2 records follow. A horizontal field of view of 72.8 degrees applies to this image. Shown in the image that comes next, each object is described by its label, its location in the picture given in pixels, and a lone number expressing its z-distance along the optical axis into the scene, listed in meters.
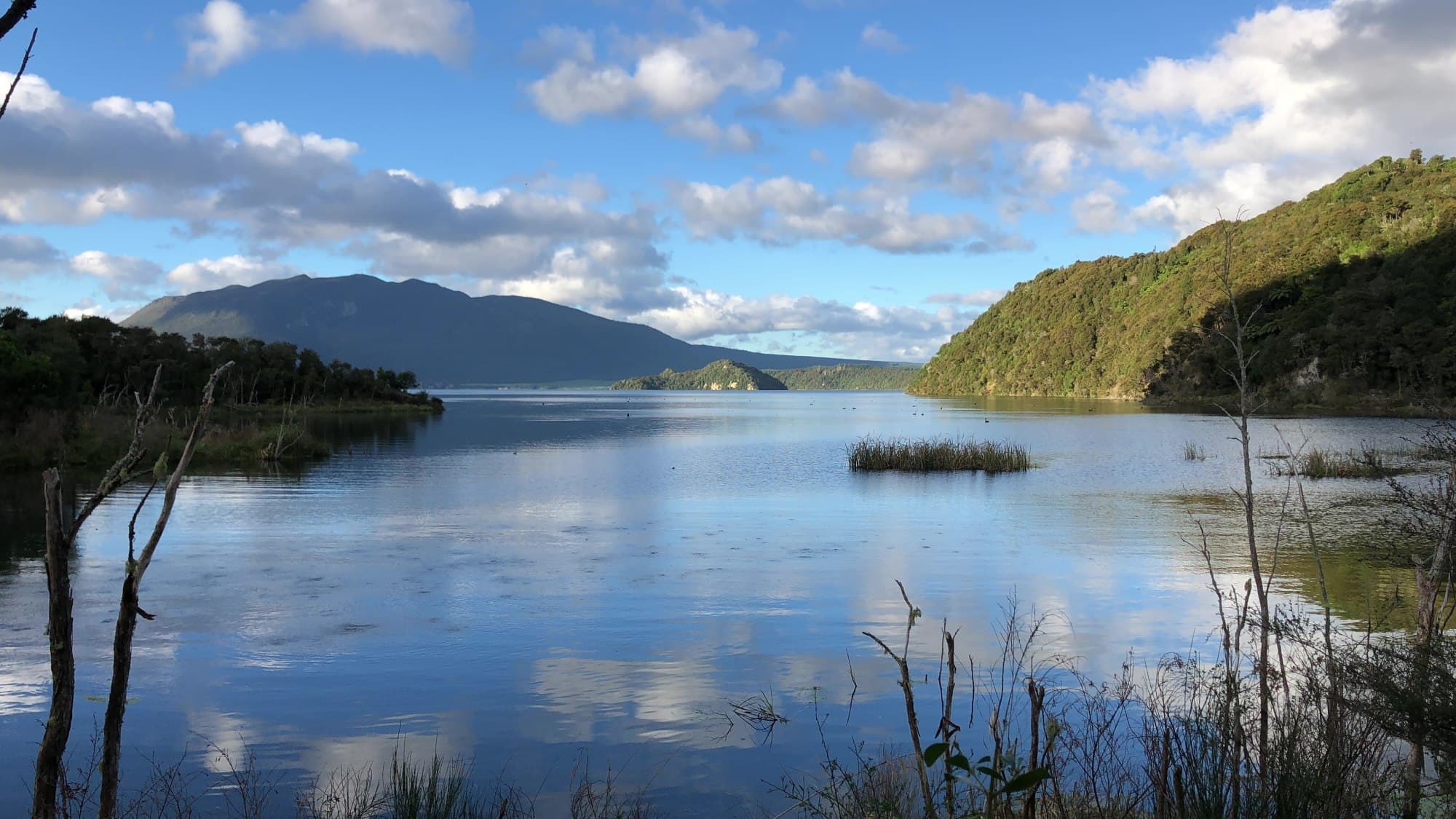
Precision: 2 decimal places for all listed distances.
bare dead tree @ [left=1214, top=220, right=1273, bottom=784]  4.99
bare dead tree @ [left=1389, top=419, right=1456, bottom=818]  4.48
